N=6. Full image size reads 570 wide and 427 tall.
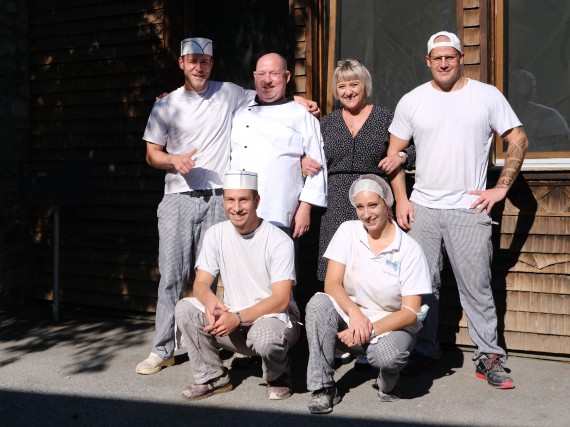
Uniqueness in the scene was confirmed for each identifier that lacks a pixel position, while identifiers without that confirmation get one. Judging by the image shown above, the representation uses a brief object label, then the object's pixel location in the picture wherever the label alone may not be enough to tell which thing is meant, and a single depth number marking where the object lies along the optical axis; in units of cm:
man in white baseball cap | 486
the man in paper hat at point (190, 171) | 526
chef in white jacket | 504
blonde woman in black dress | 507
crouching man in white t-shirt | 456
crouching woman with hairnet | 443
